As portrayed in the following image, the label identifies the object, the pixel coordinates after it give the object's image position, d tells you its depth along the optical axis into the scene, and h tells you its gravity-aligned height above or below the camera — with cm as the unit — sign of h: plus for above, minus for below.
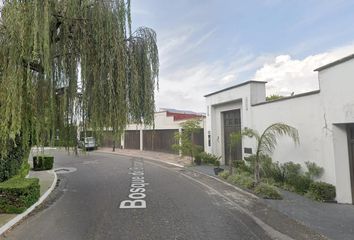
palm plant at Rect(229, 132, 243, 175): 1379 +6
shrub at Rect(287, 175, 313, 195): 1052 -162
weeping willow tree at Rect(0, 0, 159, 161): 623 +164
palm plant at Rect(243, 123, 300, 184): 1145 +7
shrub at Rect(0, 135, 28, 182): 1042 -75
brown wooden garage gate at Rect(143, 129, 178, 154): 2800 -13
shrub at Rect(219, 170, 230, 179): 1415 -167
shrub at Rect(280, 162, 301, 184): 1128 -127
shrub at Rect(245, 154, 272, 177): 1311 -98
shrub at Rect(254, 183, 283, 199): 1008 -180
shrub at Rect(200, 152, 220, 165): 1969 -124
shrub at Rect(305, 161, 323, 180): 1027 -113
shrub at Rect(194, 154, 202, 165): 1998 -133
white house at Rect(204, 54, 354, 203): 919 +59
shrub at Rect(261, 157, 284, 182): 1227 -133
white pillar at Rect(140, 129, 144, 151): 3384 -22
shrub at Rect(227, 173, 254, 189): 1174 -171
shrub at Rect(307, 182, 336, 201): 951 -170
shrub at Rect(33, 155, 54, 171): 1791 -132
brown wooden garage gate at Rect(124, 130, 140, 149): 3483 +1
